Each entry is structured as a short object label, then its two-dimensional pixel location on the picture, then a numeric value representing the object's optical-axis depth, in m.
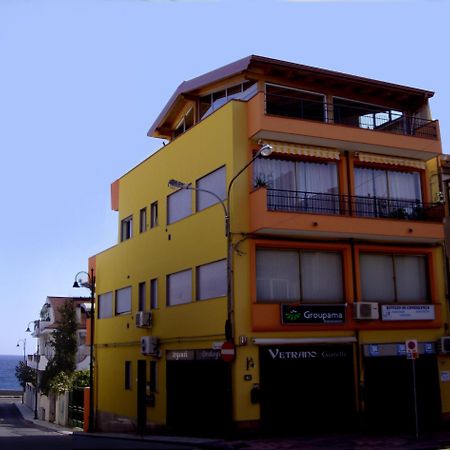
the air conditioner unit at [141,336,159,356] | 27.27
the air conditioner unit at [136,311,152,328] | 28.42
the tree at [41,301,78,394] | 57.09
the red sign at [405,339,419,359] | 19.03
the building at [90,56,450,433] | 21.81
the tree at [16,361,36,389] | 75.56
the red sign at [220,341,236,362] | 20.06
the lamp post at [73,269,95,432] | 33.50
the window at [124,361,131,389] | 30.94
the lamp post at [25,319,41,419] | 64.31
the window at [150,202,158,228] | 29.70
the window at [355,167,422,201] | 24.84
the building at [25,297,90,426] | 55.16
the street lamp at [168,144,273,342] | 20.55
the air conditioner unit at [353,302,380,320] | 22.69
